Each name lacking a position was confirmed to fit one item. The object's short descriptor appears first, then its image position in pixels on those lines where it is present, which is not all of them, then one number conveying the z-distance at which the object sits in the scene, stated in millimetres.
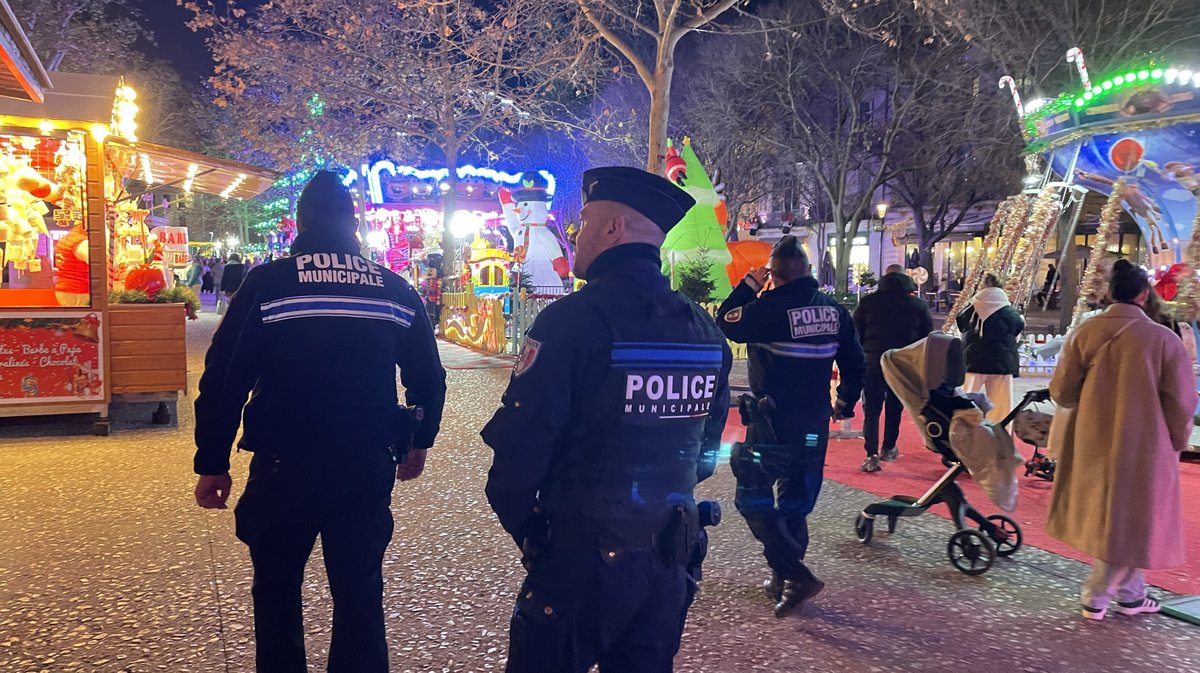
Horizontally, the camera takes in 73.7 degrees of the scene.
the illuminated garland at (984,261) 12484
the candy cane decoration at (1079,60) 10098
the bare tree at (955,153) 21609
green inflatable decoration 13492
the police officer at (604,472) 2014
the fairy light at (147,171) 11323
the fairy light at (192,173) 11784
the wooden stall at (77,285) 7930
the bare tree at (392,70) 18109
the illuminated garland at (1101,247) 10359
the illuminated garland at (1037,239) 11656
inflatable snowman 22188
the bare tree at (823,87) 23938
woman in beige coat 3975
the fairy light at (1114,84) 8531
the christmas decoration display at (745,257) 12914
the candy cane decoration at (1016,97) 11141
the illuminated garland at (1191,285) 8672
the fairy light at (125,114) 9453
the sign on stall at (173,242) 17266
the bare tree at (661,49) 12867
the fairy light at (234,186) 12505
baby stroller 4535
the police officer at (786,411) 4090
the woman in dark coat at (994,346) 7609
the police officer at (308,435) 2471
